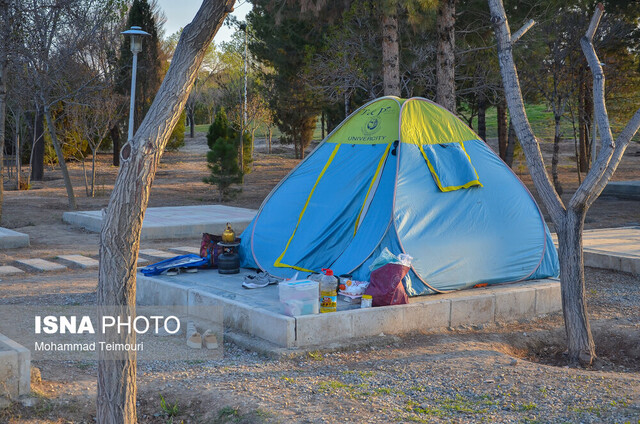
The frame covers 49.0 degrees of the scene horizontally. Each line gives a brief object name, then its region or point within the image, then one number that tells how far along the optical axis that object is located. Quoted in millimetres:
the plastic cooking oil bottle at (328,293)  5992
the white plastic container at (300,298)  5824
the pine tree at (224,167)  17734
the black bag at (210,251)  7734
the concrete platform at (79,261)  9562
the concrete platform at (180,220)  12221
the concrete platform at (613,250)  9281
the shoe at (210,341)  5758
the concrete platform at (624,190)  19062
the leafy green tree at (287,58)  19734
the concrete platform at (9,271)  8969
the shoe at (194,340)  5762
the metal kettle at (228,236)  7602
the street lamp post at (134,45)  12664
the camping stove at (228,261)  7430
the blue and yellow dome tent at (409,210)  6859
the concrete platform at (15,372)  4316
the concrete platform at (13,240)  10922
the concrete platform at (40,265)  9336
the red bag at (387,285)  6191
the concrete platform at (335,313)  5777
